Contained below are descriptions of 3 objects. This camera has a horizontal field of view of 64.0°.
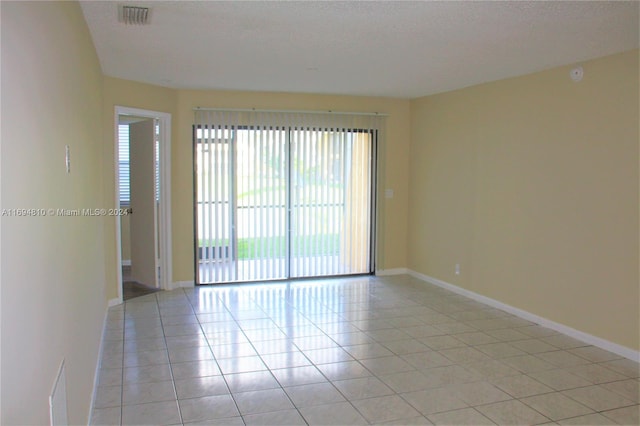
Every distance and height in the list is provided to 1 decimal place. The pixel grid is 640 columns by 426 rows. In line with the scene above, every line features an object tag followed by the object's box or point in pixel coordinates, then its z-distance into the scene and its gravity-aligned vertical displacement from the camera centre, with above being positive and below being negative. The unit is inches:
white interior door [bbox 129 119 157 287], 247.3 +2.8
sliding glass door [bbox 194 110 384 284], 254.8 +6.7
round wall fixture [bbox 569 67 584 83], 176.4 +46.0
